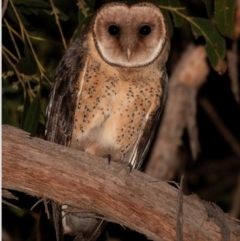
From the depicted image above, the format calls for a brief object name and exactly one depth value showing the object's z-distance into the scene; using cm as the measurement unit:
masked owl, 1009
